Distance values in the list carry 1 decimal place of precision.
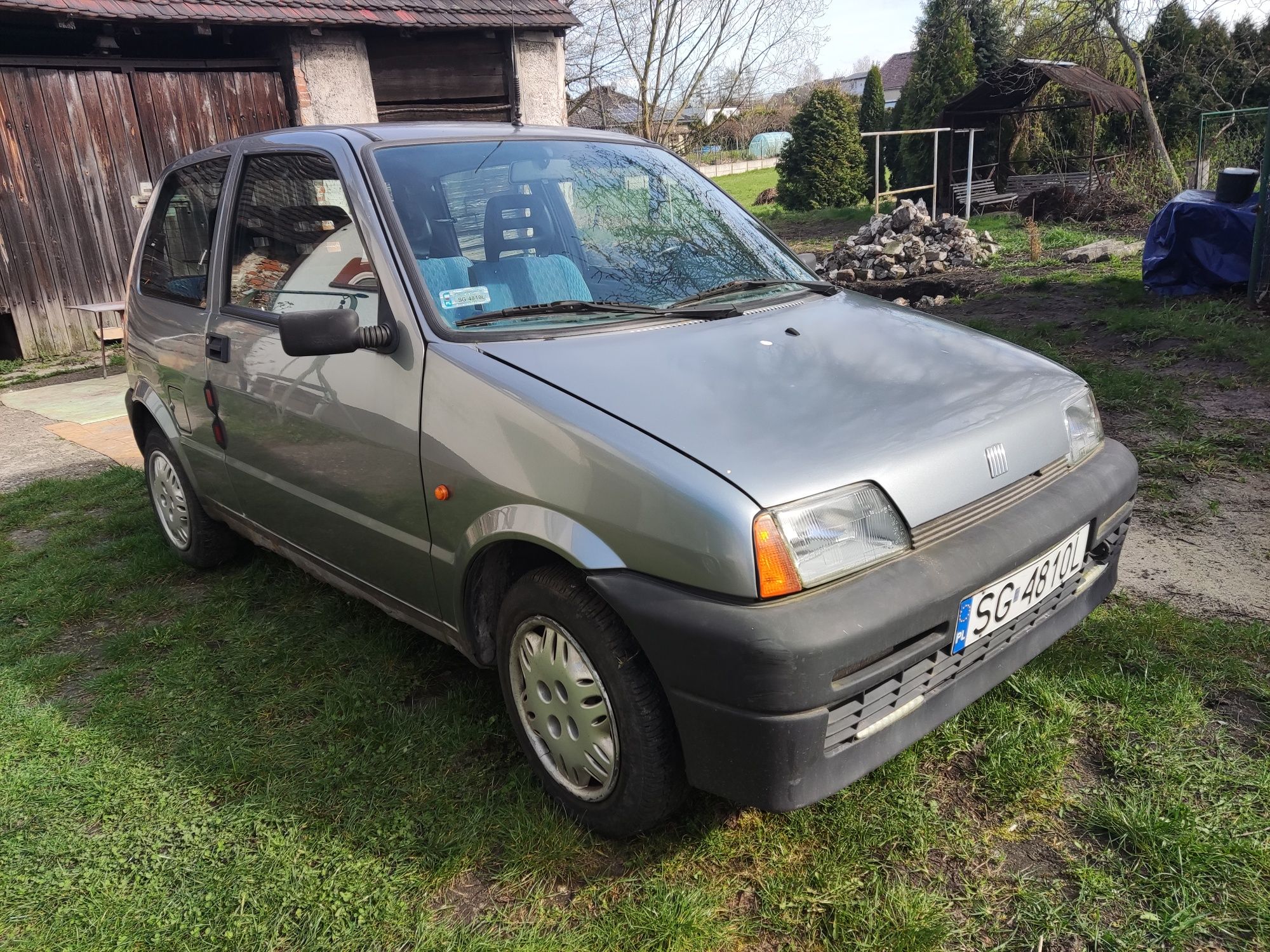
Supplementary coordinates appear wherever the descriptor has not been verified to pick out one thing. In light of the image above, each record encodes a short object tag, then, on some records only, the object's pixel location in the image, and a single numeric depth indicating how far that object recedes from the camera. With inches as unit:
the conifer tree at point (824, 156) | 887.1
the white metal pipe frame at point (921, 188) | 626.7
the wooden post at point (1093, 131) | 749.3
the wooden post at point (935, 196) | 740.0
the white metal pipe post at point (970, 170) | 717.9
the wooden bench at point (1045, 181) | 723.7
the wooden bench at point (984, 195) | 759.7
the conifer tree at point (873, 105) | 1011.9
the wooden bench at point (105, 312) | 343.6
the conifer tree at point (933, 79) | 841.5
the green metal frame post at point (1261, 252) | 303.8
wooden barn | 354.6
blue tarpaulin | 329.4
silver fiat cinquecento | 77.2
